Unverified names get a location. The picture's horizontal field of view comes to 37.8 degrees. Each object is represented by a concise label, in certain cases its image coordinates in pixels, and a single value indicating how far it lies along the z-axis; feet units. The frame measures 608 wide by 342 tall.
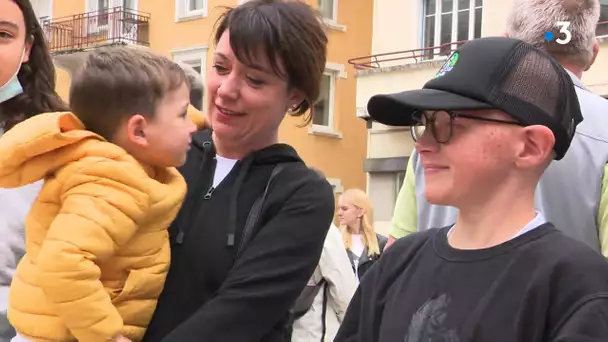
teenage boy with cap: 6.25
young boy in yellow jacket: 7.13
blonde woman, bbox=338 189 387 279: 27.83
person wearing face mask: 8.82
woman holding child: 7.66
